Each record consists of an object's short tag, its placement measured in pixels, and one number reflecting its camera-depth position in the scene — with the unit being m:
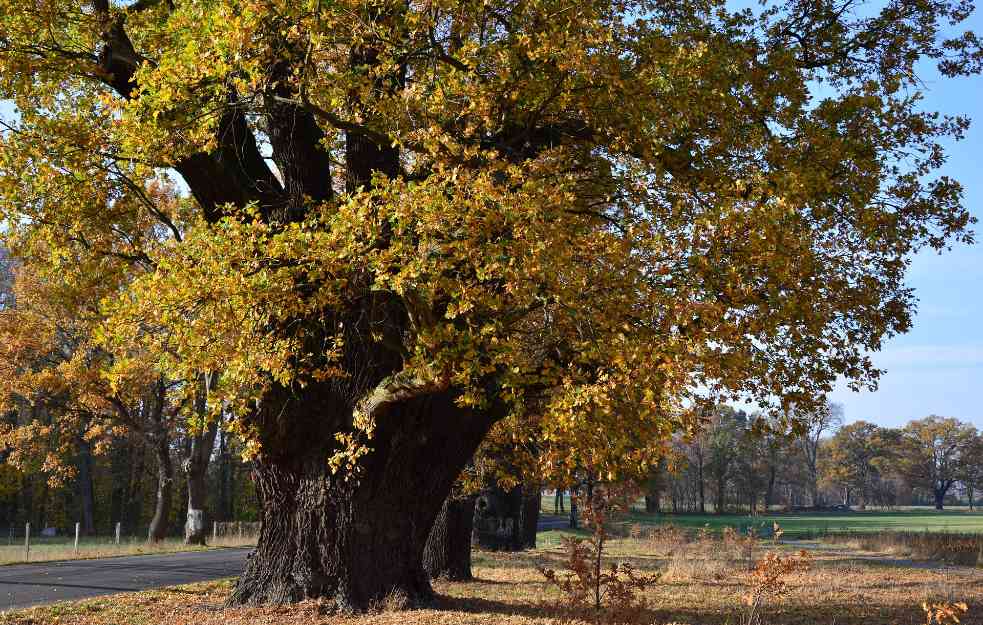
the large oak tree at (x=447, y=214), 7.95
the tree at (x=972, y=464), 99.81
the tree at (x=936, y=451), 100.19
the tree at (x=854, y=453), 98.75
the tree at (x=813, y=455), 100.06
